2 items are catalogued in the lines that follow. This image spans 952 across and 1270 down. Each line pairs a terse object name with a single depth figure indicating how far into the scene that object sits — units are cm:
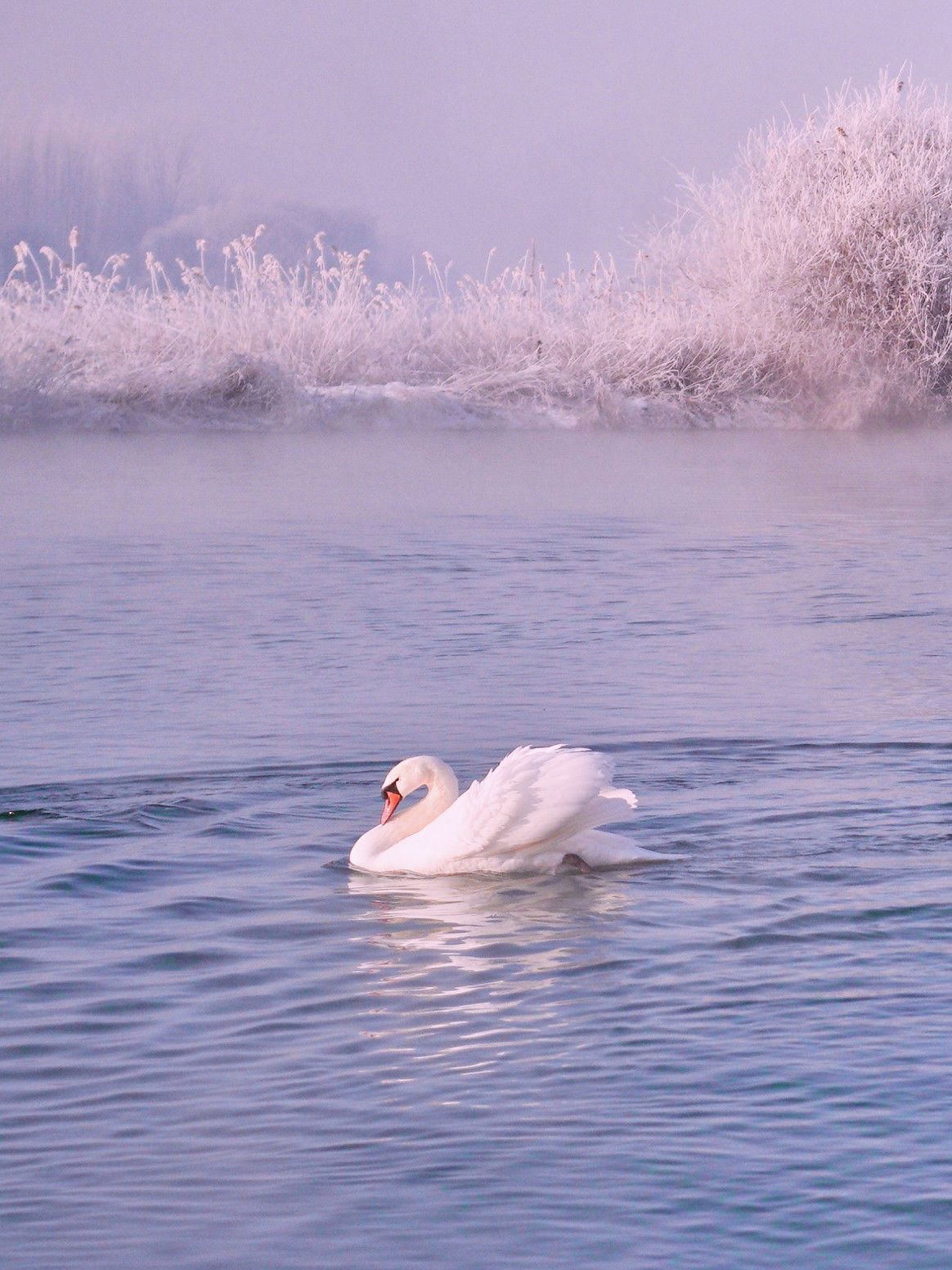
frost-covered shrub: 6962
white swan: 1331
